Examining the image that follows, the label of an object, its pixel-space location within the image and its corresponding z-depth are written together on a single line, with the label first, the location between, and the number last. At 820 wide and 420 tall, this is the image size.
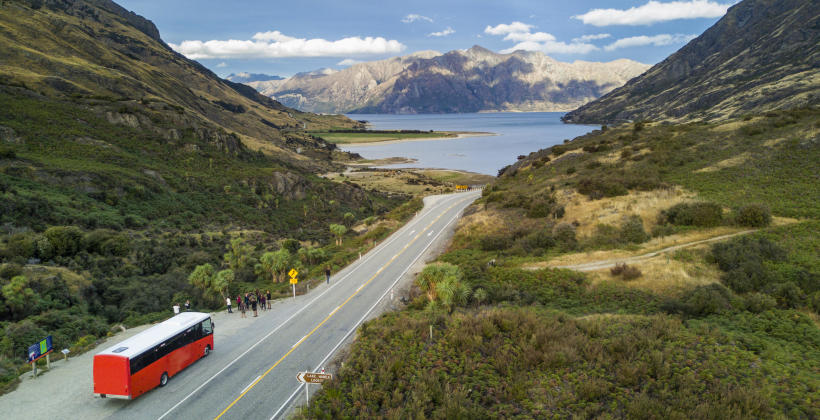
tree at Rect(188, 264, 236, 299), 29.59
